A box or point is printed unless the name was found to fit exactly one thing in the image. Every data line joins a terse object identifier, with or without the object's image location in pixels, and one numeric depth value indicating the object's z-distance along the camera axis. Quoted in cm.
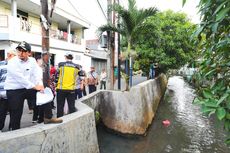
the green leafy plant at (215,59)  117
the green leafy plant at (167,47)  1086
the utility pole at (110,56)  647
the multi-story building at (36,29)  895
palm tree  569
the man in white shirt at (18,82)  263
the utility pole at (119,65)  692
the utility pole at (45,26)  325
